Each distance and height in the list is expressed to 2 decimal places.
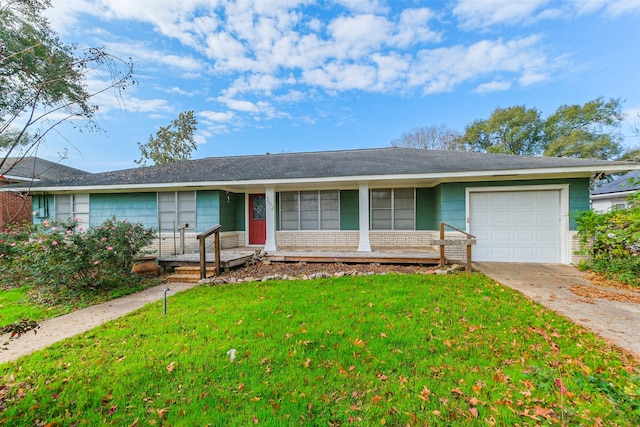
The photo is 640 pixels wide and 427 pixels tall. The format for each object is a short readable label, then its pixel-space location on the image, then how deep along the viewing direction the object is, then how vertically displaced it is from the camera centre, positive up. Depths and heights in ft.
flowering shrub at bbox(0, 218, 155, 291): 16.65 -2.82
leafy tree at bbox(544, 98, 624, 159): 64.08 +20.32
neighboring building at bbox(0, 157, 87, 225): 33.09 +6.60
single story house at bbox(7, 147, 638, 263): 23.47 +1.48
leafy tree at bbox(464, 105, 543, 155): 74.33 +23.86
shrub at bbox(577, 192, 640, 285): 18.08 -2.06
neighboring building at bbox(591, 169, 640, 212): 43.72 +3.39
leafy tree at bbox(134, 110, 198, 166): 81.61 +22.46
